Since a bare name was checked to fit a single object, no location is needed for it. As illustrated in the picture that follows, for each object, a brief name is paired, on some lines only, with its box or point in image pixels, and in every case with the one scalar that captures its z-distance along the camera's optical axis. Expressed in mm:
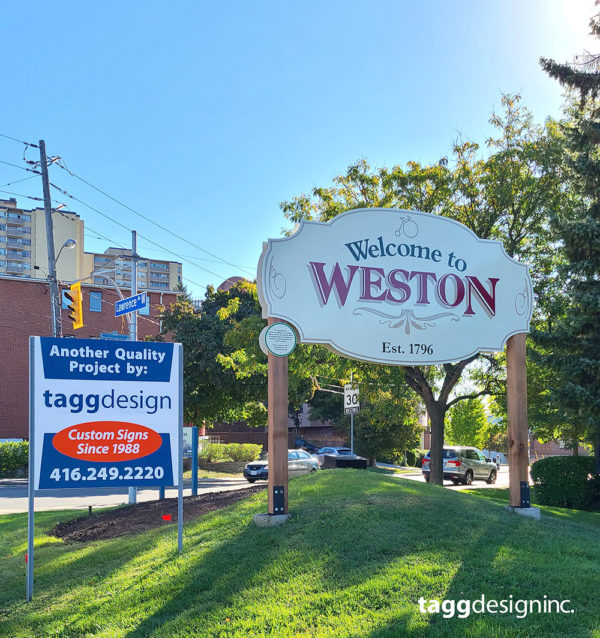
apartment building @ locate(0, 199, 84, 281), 118062
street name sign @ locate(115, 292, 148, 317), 16688
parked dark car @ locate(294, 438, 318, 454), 56059
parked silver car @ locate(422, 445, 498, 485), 25719
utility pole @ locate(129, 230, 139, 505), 18922
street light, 23172
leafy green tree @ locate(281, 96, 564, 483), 17141
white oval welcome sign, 9031
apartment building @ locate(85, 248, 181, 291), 158750
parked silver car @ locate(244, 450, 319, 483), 23453
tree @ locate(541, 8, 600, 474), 12688
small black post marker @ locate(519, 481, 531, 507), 9609
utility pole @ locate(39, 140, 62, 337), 23080
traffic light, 20469
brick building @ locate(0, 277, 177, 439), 38406
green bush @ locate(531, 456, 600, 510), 17328
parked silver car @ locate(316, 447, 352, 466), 40750
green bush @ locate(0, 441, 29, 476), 29880
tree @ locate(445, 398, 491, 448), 56062
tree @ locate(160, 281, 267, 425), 31875
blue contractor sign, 7109
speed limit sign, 22141
